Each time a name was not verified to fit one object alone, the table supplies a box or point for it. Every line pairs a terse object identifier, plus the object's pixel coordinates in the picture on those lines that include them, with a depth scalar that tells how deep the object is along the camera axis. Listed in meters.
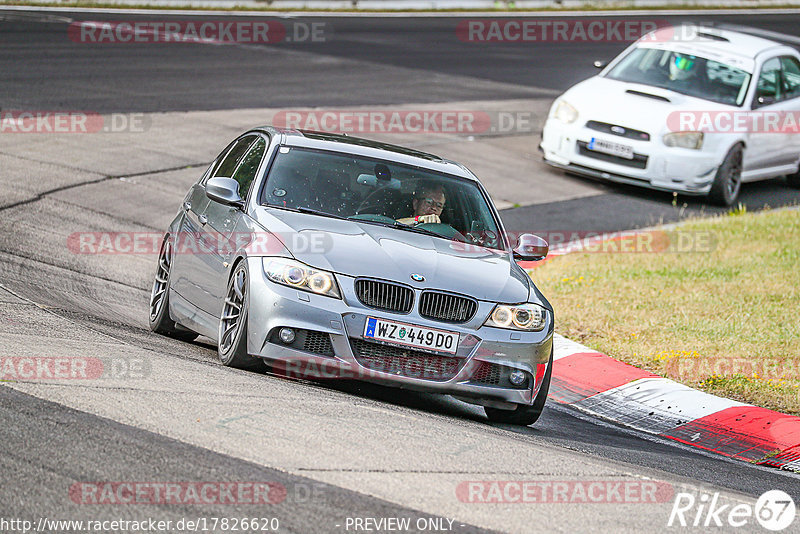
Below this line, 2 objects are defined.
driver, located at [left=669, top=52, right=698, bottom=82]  34.87
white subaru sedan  32.62
